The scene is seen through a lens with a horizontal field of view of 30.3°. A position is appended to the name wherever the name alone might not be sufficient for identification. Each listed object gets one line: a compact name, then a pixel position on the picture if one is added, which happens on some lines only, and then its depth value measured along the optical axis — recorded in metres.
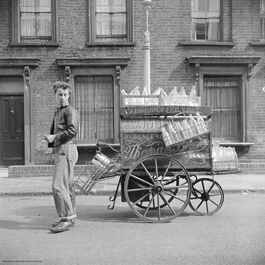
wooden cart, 7.19
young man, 6.54
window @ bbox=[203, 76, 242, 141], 15.88
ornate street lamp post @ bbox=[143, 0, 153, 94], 12.36
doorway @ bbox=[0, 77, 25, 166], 15.59
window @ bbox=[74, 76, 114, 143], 15.76
